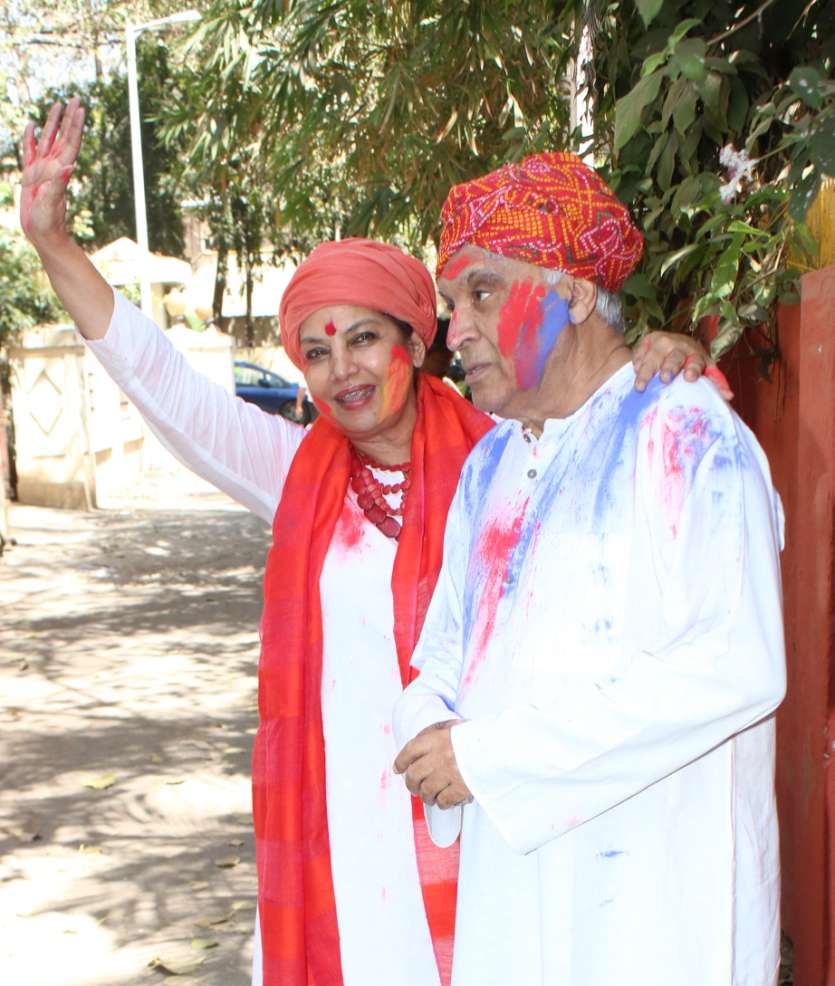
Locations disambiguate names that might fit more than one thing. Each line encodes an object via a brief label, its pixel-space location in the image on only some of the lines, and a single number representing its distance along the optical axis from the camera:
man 1.75
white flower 3.33
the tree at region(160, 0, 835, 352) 3.36
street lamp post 22.53
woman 2.60
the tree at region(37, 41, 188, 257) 28.44
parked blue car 27.34
